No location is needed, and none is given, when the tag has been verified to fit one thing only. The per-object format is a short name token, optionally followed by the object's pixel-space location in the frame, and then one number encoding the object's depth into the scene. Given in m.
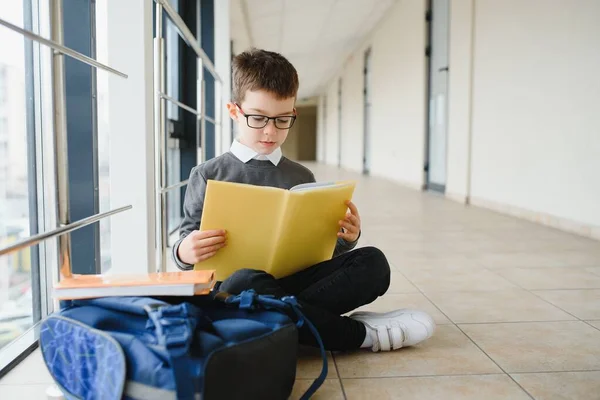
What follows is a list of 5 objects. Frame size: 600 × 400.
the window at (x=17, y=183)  1.09
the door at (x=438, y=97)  4.93
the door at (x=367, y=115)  8.70
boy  1.05
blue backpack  0.67
